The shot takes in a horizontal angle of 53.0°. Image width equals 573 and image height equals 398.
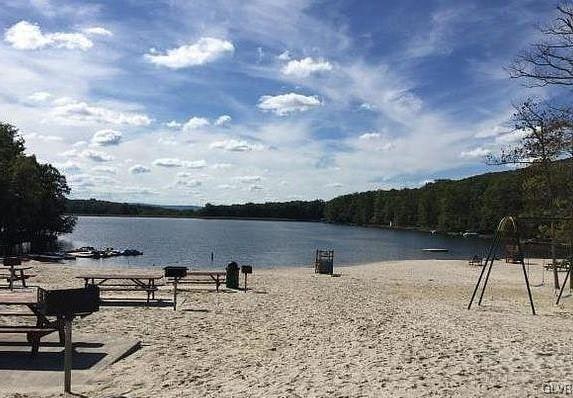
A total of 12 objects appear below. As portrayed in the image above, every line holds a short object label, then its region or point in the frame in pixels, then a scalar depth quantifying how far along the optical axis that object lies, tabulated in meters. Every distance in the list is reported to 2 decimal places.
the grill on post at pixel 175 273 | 14.46
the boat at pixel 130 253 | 58.41
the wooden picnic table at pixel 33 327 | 8.67
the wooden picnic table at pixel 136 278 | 15.49
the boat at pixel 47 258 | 48.70
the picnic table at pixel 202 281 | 19.08
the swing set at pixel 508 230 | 16.08
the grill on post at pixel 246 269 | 20.17
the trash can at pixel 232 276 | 20.16
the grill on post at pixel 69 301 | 6.89
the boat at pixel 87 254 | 55.28
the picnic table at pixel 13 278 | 17.91
